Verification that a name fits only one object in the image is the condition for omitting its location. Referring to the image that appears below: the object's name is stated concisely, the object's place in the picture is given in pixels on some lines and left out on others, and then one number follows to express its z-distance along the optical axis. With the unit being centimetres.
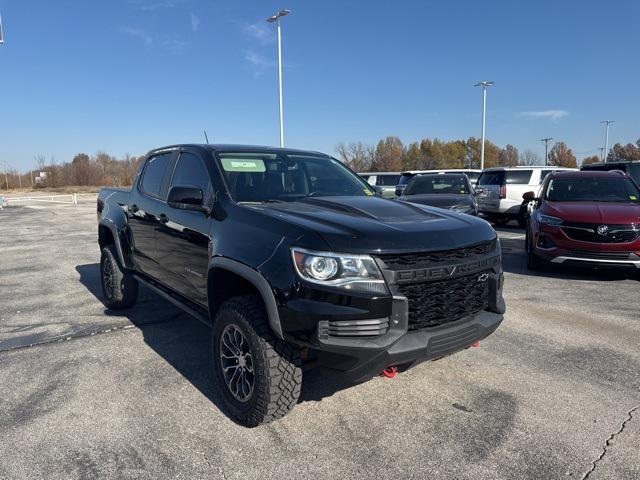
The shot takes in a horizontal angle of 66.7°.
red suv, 670
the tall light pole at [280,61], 2301
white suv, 1441
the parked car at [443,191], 1000
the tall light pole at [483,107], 4416
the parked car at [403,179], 1902
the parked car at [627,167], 1255
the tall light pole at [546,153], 7544
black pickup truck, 264
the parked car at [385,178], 2420
